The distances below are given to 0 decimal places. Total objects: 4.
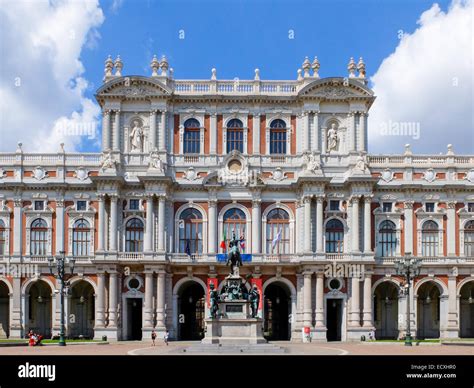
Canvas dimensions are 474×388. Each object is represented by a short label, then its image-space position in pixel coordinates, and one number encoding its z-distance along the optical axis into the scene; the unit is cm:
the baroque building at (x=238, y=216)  7656
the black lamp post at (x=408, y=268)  6150
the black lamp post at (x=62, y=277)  6331
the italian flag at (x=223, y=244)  7575
